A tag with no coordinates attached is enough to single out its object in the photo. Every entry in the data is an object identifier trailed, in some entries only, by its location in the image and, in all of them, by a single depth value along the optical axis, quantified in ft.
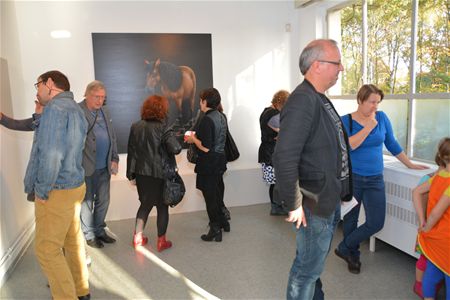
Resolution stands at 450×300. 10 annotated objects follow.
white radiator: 9.56
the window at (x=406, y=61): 10.74
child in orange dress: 7.14
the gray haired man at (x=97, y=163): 10.58
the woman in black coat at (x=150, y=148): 10.70
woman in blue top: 8.91
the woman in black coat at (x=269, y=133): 13.57
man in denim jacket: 6.98
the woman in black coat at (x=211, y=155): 11.35
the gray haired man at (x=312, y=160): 5.51
